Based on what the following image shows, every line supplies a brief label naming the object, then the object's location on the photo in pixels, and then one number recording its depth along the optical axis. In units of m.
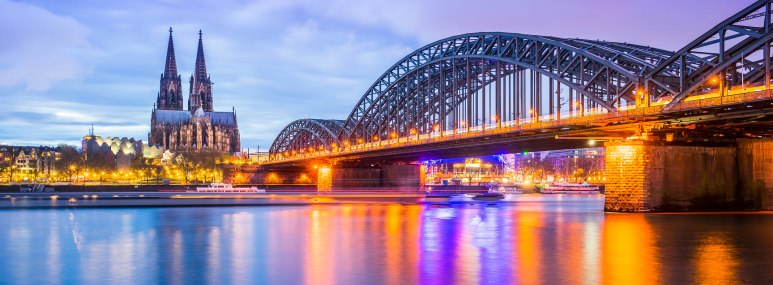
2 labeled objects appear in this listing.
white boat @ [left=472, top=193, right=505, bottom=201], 97.91
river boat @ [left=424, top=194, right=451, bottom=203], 92.00
